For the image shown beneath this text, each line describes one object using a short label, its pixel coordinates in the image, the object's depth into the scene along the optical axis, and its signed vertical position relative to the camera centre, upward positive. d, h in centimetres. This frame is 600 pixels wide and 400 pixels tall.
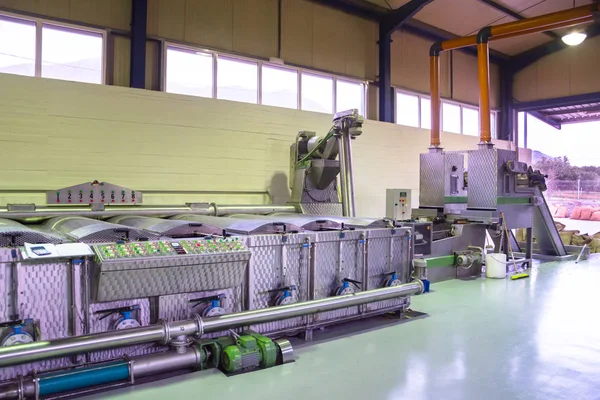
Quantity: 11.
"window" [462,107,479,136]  1264 +243
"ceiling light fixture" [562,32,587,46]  839 +320
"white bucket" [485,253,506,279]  720 -95
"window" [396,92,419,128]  1093 +239
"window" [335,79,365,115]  969 +242
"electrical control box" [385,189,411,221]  732 +5
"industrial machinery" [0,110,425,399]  286 -70
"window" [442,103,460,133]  1211 +242
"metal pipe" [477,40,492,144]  846 +215
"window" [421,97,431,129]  1147 +240
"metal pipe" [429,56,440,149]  920 +230
